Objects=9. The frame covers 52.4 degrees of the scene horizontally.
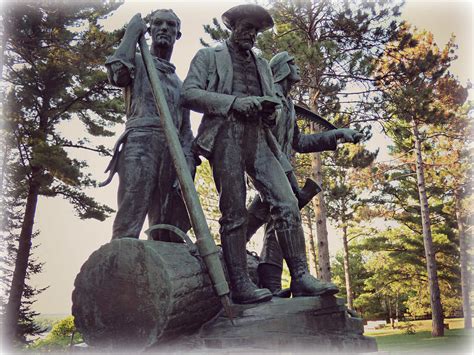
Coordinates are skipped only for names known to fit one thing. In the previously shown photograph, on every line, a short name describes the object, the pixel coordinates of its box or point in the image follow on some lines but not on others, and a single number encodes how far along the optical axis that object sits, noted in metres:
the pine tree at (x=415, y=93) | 15.19
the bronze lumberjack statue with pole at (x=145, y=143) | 3.65
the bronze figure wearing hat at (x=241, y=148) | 3.37
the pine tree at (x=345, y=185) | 18.62
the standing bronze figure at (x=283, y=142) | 3.96
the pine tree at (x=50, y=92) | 13.73
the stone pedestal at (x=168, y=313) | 2.94
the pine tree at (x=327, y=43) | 14.51
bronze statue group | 3.41
